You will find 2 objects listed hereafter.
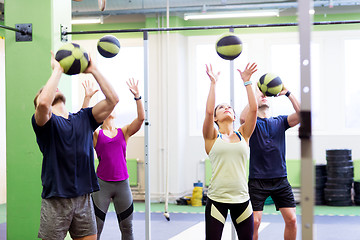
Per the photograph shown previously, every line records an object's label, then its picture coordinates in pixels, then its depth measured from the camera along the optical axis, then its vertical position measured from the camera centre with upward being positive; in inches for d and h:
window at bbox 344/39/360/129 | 322.7 +25.6
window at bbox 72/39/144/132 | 342.6 +35.0
